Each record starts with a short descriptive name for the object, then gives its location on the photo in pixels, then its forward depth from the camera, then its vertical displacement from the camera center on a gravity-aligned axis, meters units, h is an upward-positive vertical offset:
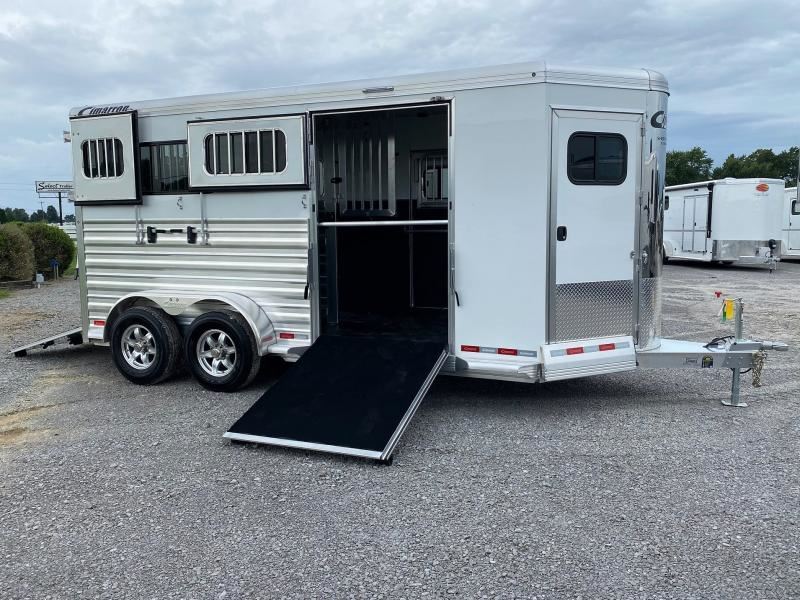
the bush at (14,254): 14.80 -0.42
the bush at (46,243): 16.56 -0.21
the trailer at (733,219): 16.08 +0.25
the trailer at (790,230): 19.45 -0.02
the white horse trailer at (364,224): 4.75 -0.06
